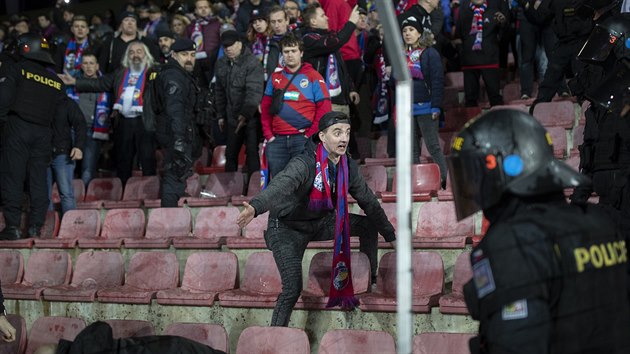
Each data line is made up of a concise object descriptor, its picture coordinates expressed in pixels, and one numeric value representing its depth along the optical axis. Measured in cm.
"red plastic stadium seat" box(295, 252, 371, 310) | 532
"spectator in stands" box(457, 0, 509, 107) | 843
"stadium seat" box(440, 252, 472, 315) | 483
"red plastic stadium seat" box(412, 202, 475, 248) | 568
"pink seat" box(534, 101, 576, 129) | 724
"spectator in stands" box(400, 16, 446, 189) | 706
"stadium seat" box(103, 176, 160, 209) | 835
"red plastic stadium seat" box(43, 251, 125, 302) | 634
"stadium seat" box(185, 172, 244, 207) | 790
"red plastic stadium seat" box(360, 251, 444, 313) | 501
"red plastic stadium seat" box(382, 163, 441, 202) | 660
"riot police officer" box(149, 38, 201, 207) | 744
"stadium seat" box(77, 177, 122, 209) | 868
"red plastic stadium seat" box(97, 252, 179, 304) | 611
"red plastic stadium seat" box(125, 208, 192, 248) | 700
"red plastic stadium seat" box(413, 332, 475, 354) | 394
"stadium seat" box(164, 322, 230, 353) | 457
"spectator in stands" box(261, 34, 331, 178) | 658
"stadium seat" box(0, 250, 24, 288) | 698
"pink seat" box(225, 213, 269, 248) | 626
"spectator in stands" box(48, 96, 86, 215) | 797
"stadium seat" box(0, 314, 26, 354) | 529
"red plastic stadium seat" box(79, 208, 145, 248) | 715
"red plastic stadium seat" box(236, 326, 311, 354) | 432
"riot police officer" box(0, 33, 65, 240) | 755
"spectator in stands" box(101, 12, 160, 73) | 963
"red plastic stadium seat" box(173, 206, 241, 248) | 677
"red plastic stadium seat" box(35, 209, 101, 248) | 752
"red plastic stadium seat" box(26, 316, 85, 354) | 520
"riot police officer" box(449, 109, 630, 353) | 228
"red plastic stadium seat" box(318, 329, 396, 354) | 418
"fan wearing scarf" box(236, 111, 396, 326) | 504
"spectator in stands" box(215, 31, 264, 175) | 762
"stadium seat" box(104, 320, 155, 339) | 485
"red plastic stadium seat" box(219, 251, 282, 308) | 558
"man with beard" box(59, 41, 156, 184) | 845
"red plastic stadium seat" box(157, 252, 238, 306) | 584
